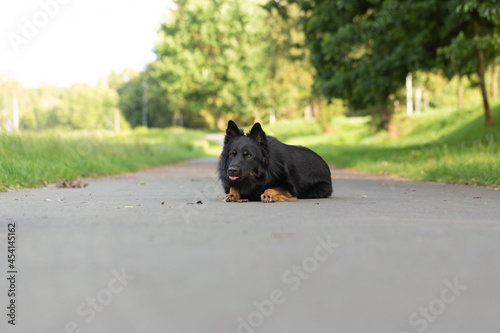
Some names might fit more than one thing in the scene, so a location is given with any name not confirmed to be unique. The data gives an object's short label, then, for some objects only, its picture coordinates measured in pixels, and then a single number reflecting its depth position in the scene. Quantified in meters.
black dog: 7.15
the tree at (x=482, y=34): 13.09
